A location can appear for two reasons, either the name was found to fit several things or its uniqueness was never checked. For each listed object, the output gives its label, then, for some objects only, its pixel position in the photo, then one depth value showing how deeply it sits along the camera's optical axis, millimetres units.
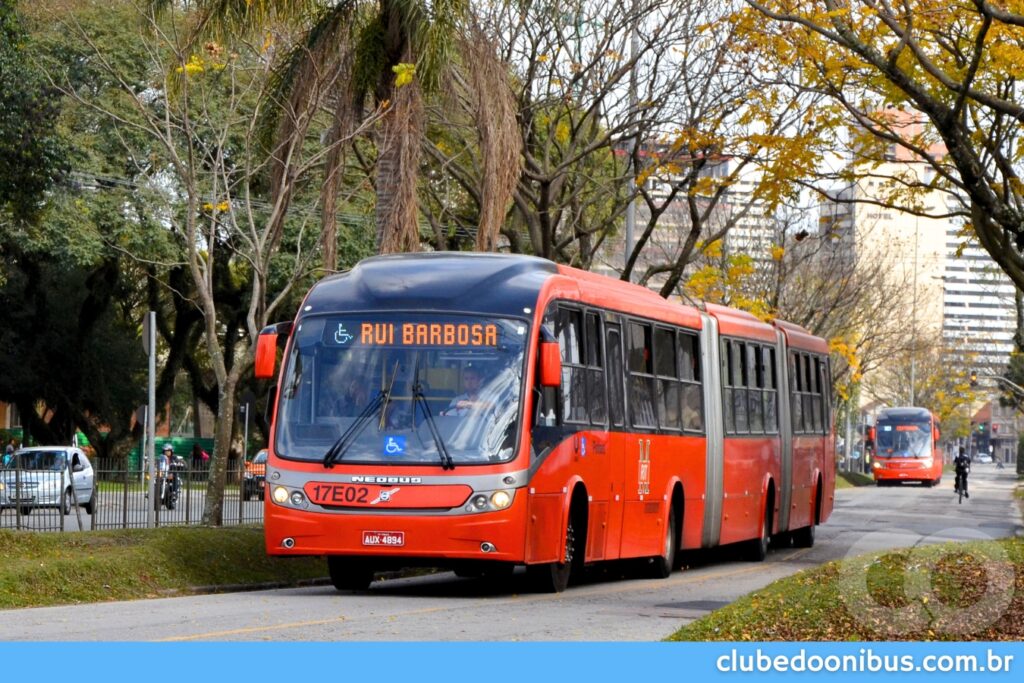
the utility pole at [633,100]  30484
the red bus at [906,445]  77188
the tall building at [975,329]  103375
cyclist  56594
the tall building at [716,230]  56719
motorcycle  27766
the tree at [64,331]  46062
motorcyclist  28053
